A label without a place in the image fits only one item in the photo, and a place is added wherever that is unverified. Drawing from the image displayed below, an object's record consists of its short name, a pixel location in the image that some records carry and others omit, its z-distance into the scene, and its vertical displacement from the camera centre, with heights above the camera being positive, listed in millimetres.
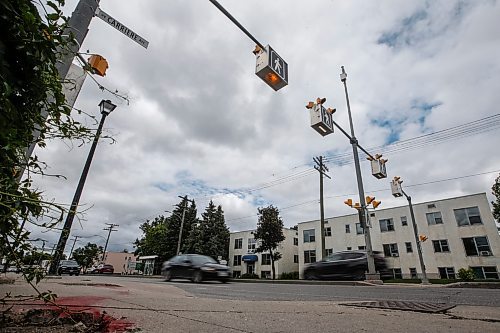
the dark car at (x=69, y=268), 24922 +603
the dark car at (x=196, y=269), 13602 +624
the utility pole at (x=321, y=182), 24959 +9601
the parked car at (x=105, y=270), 42988 +1067
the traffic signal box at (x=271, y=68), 5699 +4169
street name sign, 3135 +2799
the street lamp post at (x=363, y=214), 11588 +3073
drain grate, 3691 -158
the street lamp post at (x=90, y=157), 11516 +4676
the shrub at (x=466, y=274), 26719 +2078
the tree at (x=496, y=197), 24344 +8229
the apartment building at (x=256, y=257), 45375 +4576
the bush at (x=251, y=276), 41156 +1296
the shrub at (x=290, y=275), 41325 +1737
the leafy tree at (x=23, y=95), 1211 +812
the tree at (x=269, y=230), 35125 +6470
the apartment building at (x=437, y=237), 28141 +6199
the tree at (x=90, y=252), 69944 +5699
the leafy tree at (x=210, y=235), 44344 +7233
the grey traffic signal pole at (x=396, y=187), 14153 +4995
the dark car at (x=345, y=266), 14586 +1216
